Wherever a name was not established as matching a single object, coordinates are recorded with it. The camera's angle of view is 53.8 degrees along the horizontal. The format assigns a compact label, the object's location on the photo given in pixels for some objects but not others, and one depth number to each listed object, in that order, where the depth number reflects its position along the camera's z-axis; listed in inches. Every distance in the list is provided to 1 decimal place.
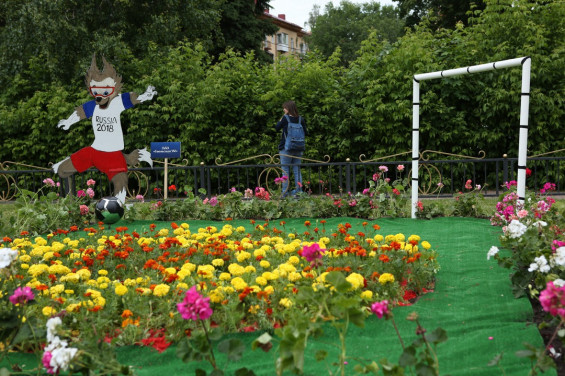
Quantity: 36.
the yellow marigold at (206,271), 128.8
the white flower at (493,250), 121.8
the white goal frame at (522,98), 231.3
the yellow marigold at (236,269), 132.4
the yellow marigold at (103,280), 132.6
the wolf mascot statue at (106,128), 336.2
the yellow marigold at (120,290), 118.8
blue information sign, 355.3
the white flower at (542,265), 96.7
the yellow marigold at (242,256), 148.1
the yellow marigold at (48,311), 109.7
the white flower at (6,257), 85.5
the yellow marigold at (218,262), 147.3
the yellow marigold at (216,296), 117.3
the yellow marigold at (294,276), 127.2
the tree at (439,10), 807.1
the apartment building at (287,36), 2421.6
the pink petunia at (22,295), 83.9
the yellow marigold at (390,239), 166.8
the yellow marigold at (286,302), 116.3
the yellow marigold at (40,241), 175.8
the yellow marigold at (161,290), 118.3
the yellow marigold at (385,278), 130.3
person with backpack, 385.9
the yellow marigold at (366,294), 120.6
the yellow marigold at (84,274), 137.2
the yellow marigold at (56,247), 163.8
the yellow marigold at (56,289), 127.5
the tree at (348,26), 2242.9
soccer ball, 284.7
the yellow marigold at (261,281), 122.6
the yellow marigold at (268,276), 126.4
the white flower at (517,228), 129.7
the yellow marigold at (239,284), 118.1
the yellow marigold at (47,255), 158.1
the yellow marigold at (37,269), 138.9
